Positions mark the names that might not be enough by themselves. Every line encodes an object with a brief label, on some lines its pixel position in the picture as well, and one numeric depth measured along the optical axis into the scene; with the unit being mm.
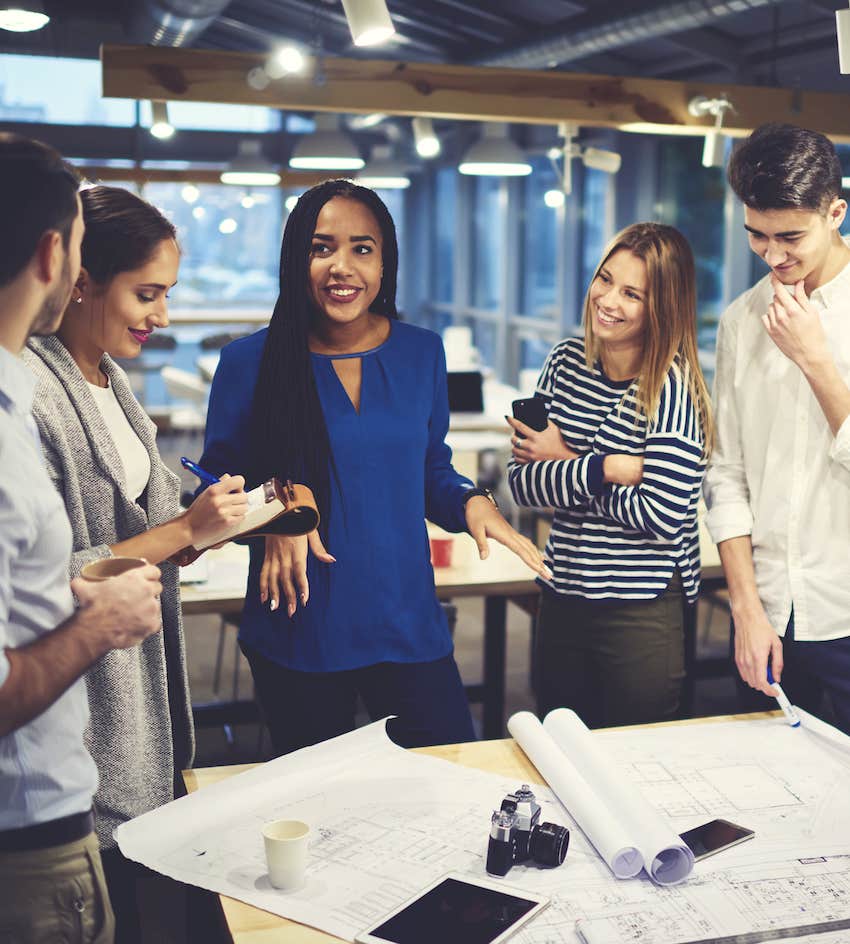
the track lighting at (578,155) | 5719
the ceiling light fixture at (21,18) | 4777
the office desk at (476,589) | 3176
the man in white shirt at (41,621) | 1205
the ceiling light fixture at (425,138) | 6652
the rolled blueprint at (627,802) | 1529
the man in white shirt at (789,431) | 2006
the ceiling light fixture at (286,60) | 4102
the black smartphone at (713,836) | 1618
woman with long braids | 2025
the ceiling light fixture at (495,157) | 6488
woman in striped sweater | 2285
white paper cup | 1490
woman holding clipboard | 1773
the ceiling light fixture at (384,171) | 8805
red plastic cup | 3510
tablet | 1396
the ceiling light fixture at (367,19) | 2578
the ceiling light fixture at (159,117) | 5652
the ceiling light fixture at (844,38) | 2607
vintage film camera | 1546
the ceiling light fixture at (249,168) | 9008
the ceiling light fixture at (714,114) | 4641
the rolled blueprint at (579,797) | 1542
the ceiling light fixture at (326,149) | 7258
